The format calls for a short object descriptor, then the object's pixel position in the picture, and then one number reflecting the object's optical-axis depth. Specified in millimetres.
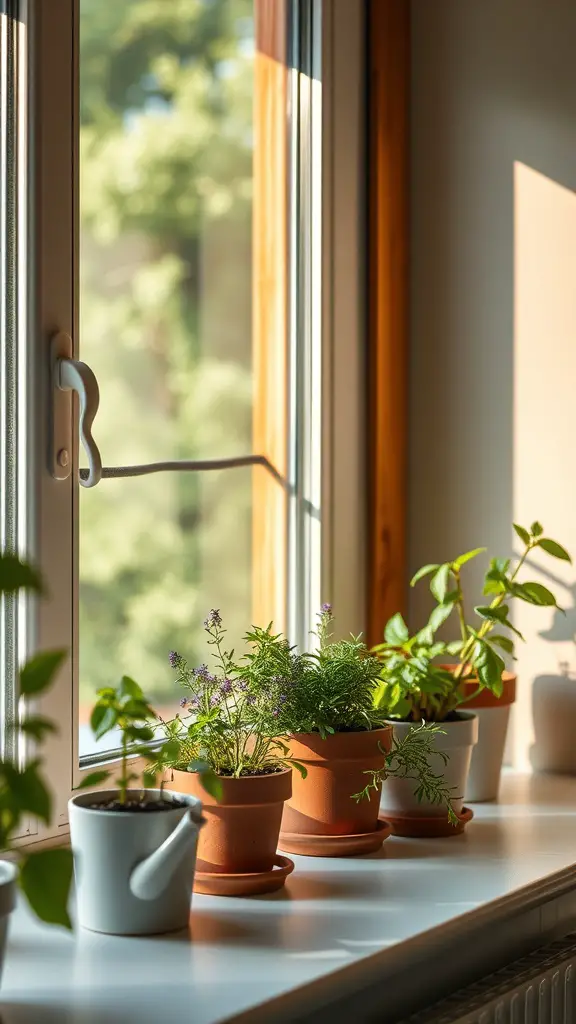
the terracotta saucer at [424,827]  2666
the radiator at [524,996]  2378
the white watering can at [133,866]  2326
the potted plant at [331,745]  2556
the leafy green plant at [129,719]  2313
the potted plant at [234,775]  2452
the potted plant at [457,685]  2677
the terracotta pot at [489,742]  2815
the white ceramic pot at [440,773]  2673
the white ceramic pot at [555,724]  2937
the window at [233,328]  2863
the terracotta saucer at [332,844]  2578
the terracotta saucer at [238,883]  2453
